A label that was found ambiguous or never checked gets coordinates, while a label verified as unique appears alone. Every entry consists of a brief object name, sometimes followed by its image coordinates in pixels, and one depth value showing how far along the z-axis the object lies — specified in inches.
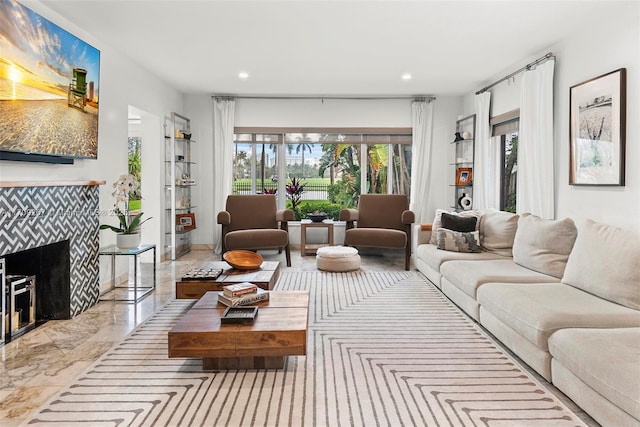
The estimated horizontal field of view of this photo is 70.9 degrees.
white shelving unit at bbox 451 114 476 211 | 250.7
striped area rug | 79.7
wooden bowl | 152.5
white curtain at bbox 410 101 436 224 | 277.1
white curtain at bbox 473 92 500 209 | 229.1
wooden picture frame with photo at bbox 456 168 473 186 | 251.1
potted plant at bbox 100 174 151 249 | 162.7
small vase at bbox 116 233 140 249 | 162.4
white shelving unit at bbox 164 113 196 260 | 242.5
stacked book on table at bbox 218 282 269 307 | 112.0
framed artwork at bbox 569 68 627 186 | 133.3
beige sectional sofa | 74.4
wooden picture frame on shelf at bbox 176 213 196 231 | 252.1
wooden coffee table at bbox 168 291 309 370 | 93.4
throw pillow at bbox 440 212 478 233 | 185.9
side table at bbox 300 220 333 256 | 255.6
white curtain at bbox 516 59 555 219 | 169.2
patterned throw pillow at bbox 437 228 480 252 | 178.4
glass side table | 157.9
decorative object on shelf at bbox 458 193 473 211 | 246.4
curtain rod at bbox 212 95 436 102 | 275.5
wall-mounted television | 113.3
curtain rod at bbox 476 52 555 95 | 171.1
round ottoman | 209.2
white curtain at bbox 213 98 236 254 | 275.1
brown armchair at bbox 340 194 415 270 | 223.0
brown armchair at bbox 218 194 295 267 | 227.5
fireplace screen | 121.2
